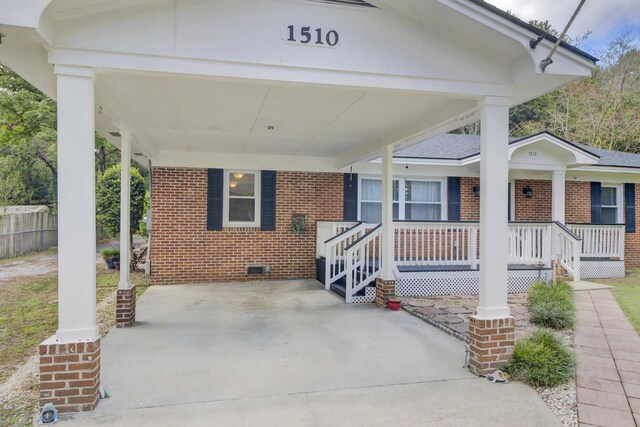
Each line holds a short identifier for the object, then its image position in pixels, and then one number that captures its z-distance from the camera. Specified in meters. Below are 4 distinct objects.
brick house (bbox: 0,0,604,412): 3.32
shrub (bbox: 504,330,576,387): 3.86
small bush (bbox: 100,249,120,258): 11.67
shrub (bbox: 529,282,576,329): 5.47
